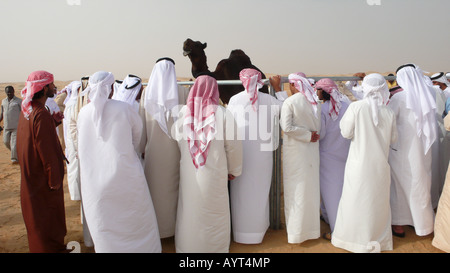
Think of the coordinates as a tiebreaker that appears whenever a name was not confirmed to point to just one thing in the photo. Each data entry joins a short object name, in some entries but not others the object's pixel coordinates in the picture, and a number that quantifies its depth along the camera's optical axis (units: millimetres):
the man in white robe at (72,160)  4949
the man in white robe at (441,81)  5380
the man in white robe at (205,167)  3426
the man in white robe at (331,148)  4164
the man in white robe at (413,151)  3912
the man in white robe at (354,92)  5809
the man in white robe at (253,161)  3936
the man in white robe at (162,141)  3682
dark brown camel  7297
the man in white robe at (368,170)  3646
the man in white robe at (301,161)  3812
